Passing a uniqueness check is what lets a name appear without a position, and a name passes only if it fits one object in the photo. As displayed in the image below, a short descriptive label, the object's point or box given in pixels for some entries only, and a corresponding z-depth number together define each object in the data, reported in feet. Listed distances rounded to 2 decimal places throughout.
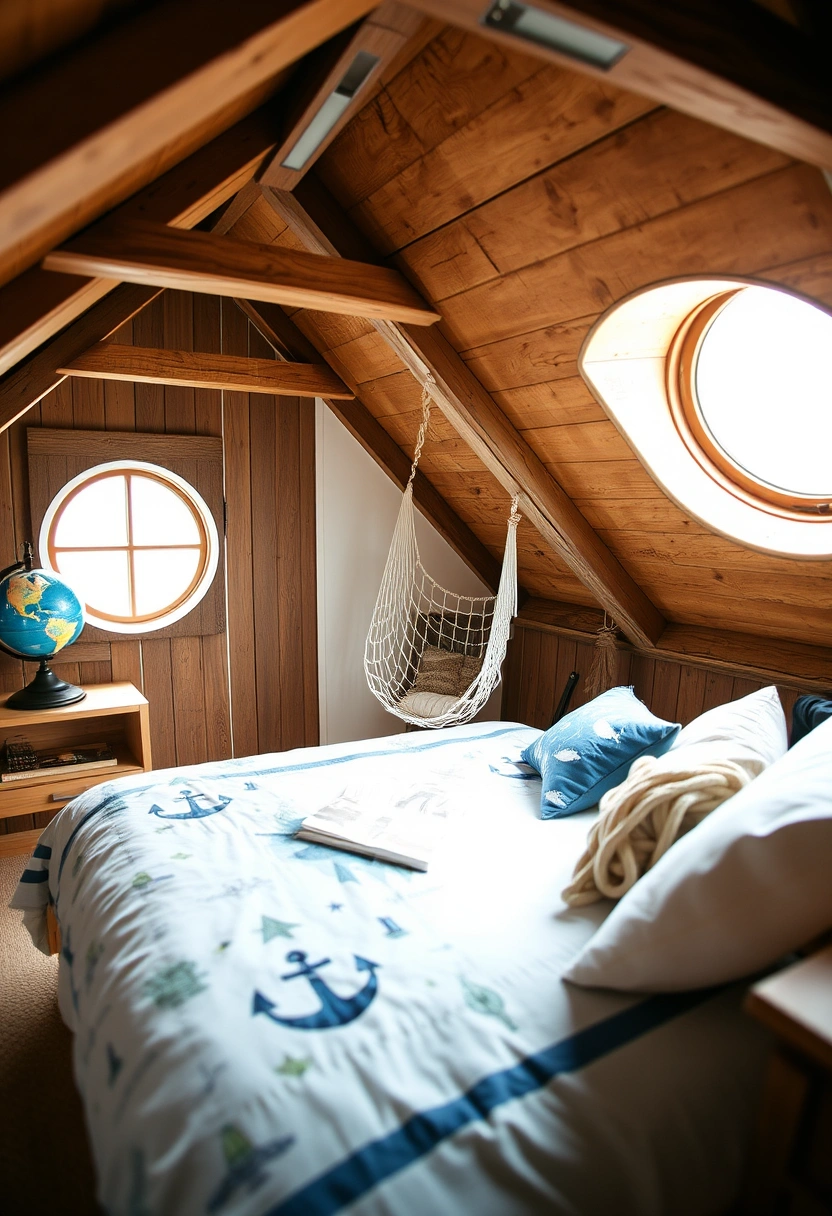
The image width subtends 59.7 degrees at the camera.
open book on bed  5.08
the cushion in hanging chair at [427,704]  9.92
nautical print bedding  2.82
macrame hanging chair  9.01
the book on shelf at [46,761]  8.41
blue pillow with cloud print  5.74
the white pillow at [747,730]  4.83
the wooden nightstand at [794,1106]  2.70
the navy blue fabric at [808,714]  5.63
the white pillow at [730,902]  3.30
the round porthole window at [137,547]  9.98
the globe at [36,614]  8.10
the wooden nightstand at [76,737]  8.29
